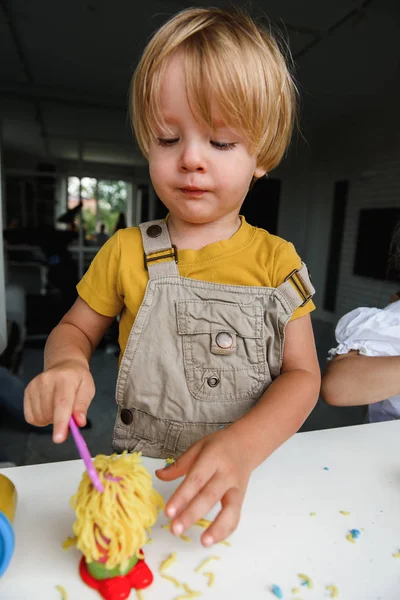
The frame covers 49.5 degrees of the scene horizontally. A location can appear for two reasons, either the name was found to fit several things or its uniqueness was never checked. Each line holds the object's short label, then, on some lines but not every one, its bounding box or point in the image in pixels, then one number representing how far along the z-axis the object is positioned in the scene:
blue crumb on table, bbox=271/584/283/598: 0.41
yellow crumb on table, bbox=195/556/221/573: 0.44
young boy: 0.55
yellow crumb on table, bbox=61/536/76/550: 0.46
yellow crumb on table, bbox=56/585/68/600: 0.40
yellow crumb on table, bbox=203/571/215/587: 0.42
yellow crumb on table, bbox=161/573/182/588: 0.42
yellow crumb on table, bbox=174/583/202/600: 0.41
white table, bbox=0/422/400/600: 0.42
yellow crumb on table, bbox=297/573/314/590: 0.43
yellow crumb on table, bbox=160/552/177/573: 0.44
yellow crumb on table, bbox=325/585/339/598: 0.42
